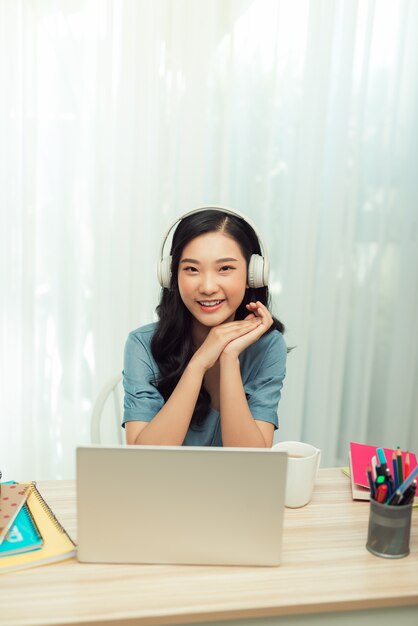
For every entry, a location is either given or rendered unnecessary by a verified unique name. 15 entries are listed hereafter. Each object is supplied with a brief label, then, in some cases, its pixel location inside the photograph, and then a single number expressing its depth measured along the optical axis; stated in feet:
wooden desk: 2.67
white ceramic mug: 3.72
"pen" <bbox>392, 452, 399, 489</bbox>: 3.23
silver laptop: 2.97
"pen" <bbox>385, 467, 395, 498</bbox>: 3.20
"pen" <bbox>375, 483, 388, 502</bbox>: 3.18
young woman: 4.40
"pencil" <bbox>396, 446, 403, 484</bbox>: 3.21
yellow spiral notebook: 3.02
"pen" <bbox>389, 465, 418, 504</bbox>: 3.14
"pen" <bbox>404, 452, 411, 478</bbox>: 3.30
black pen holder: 3.18
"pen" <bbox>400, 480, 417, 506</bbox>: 3.16
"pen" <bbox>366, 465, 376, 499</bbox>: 3.22
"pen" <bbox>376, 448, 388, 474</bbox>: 3.26
